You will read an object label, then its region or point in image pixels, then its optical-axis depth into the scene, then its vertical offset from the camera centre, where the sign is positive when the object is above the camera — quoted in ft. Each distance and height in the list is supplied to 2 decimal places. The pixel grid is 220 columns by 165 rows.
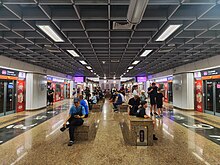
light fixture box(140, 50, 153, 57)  23.37 +5.28
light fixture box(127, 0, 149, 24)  7.71 +4.09
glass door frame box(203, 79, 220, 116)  30.25 -2.37
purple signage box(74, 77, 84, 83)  74.54 +3.68
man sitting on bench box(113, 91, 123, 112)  31.59 -2.96
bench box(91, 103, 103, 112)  31.47 -4.23
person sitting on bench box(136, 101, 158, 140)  15.23 -2.38
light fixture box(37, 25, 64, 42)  13.57 +5.17
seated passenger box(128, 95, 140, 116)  17.06 -1.96
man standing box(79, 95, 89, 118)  18.15 -1.64
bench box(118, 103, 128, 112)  31.04 -4.17
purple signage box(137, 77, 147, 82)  73.38 +3.68
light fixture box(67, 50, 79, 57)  23.15 +5.24
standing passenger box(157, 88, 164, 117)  26.48 -2.23
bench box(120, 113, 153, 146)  13.79 -3.86
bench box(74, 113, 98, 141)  14.99 -4.30
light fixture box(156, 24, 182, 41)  13.80 +5.21
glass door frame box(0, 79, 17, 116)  30.07 -2.83
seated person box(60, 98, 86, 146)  14.23 -2.84
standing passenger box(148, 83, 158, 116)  26.34 -0.96
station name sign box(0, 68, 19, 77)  28.83 +2.81
